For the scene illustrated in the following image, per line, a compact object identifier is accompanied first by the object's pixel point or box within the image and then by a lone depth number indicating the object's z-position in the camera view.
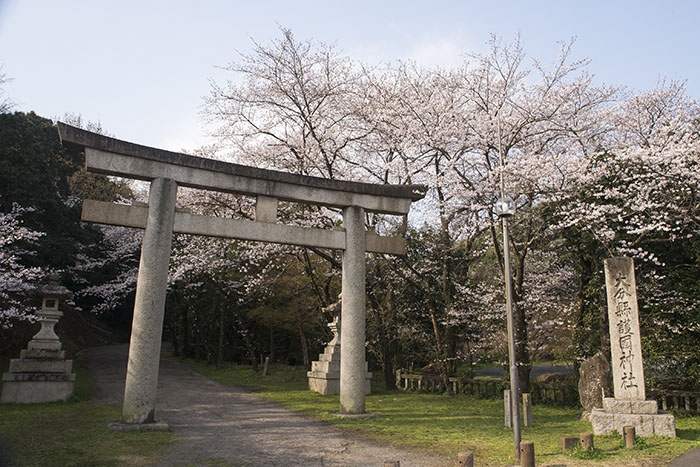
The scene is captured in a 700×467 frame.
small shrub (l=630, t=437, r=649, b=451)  7.63
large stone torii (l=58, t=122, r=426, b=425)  8.68
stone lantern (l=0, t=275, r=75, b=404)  11.98
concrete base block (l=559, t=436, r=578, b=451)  7.16
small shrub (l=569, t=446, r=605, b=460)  6.91
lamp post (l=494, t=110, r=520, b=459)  6.96
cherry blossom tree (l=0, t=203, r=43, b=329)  13.93
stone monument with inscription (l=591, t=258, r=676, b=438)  8.59
